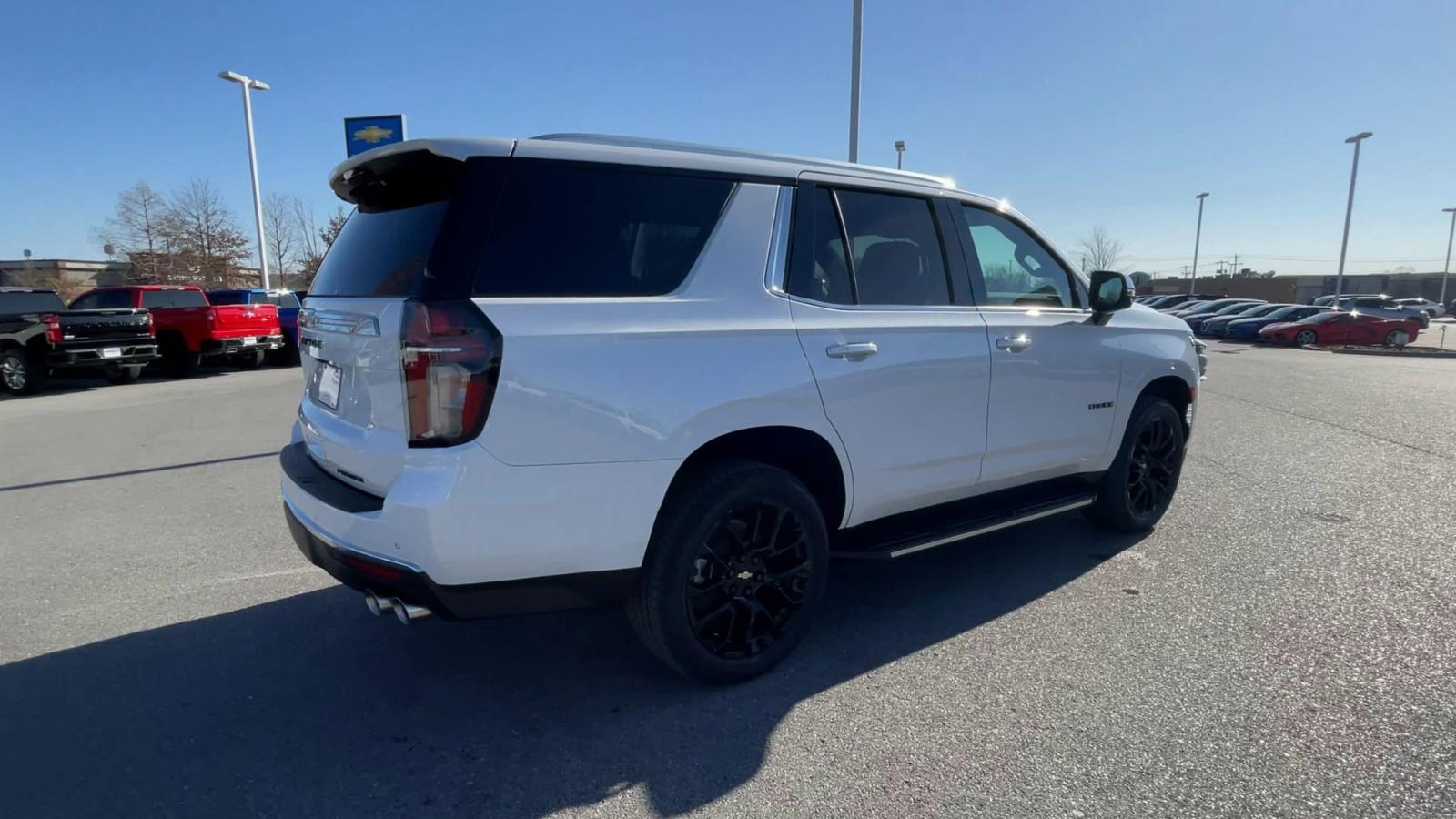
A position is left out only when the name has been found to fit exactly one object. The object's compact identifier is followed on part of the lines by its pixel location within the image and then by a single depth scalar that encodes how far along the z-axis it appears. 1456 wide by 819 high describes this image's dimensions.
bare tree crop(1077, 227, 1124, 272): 63.97
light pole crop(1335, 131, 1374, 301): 39.69
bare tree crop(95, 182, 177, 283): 41.41
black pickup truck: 13.02
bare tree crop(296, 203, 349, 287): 37.13
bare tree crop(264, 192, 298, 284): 45.03
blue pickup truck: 18.86
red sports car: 24.59
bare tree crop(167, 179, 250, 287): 41.56
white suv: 2.46
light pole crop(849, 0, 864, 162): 11.94
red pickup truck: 15.01
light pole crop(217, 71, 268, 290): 23.95
